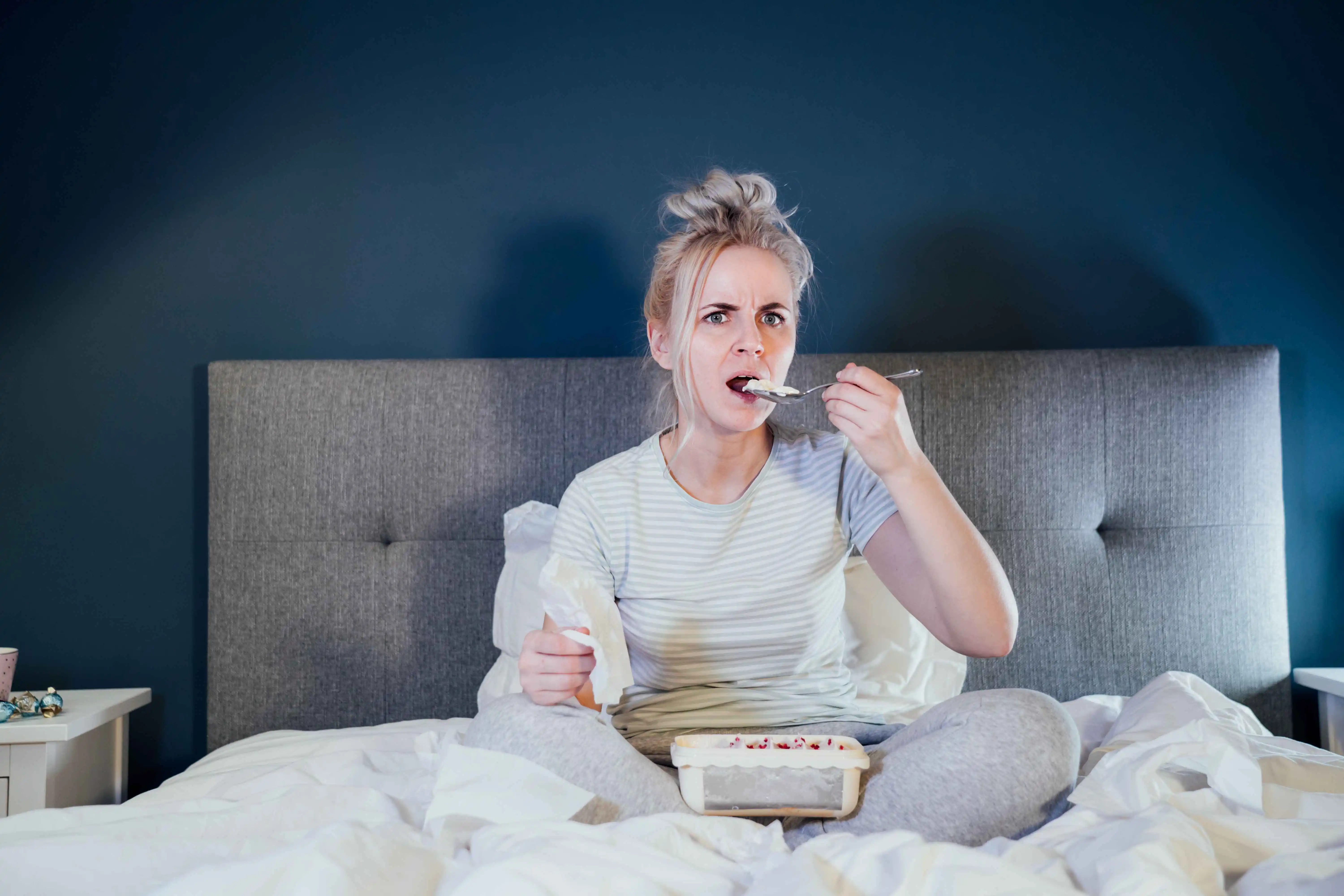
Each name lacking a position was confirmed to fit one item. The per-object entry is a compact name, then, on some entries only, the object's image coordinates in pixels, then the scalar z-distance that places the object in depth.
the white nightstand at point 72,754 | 1.47
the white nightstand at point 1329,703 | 1.68
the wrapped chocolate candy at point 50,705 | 1.53
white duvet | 0.72
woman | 1.14
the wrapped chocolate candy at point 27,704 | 1.54
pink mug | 1.58
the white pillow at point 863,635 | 1.56
